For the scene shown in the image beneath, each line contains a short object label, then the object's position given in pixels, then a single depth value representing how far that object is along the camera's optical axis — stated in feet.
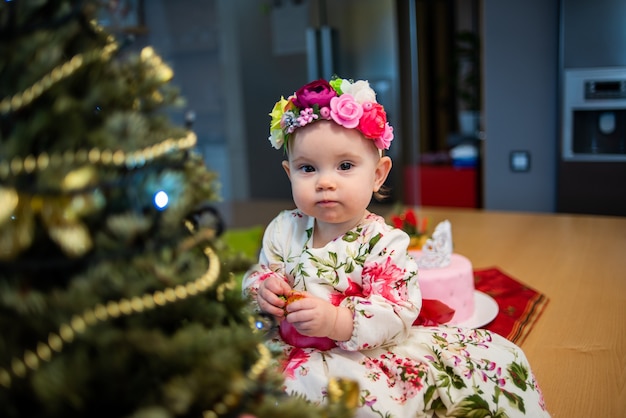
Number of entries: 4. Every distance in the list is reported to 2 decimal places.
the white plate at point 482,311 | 3.93
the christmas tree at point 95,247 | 1.52
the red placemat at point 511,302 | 3.89
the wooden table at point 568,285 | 3.14
